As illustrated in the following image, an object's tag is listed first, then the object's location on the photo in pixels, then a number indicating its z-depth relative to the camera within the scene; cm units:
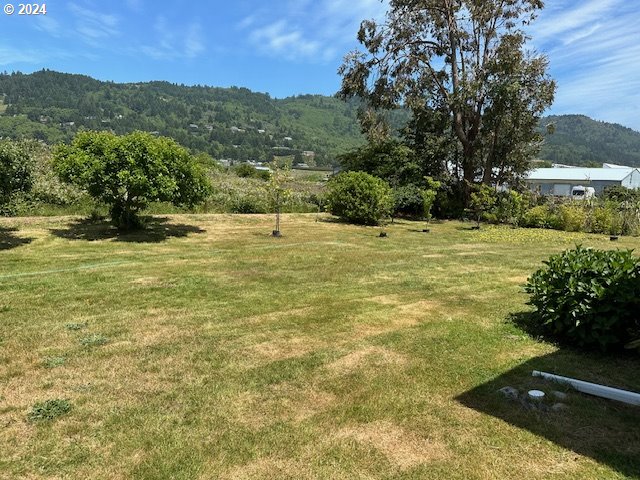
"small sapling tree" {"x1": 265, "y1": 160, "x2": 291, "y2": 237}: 1394
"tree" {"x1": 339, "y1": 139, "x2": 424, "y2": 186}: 2158
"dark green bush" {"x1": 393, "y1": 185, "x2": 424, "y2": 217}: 2045
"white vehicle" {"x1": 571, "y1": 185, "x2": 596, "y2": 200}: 4702
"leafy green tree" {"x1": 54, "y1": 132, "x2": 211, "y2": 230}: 1077
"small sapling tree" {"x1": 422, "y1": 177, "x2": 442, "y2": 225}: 1877
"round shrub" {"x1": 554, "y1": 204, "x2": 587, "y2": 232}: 1780
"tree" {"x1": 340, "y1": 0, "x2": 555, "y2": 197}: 2017
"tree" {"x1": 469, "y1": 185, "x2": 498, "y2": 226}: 1830
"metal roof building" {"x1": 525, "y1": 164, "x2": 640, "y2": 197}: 5816
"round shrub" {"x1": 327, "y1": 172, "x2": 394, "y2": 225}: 1745
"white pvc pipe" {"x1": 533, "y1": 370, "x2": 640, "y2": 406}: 344
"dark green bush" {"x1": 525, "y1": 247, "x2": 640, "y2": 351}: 441
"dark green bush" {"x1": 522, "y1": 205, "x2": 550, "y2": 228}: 1881
